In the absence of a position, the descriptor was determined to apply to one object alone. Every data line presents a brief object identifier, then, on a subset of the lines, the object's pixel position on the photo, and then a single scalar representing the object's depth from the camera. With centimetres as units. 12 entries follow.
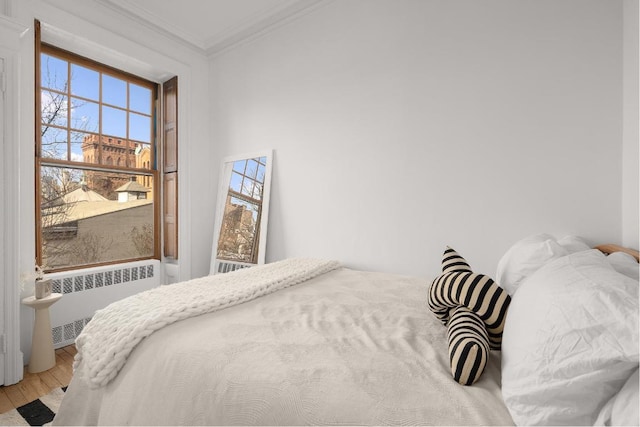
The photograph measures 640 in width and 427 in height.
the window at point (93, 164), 260
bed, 67
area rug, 164
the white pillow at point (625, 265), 81
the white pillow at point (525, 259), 123
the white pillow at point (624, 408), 49
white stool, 215
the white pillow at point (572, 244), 142
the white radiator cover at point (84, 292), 254
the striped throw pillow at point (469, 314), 81
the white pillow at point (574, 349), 54
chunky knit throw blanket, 110
